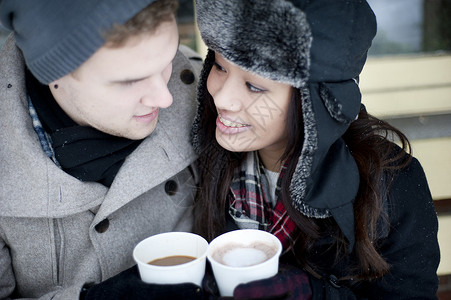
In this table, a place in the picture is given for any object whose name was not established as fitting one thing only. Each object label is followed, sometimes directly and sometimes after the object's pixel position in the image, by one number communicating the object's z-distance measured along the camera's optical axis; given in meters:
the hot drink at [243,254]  1.38
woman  1.44
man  1.43
